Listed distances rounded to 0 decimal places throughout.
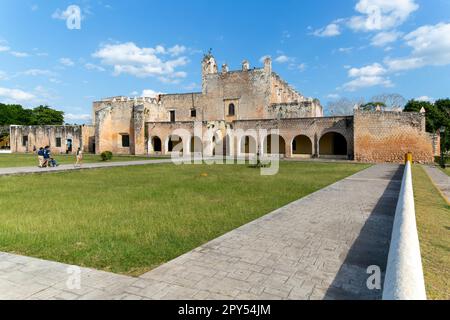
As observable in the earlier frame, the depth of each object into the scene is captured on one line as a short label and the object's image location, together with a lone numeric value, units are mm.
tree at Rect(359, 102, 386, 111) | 50281
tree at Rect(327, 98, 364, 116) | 53156
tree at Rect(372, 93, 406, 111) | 46338
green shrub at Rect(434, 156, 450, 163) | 22089
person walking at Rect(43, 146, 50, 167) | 16141
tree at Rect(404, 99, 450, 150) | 37531
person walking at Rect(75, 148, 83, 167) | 17547
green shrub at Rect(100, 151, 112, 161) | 23119
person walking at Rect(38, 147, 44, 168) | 15750
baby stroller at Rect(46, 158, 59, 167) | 16817
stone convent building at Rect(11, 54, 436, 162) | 24688
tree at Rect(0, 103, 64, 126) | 57281
